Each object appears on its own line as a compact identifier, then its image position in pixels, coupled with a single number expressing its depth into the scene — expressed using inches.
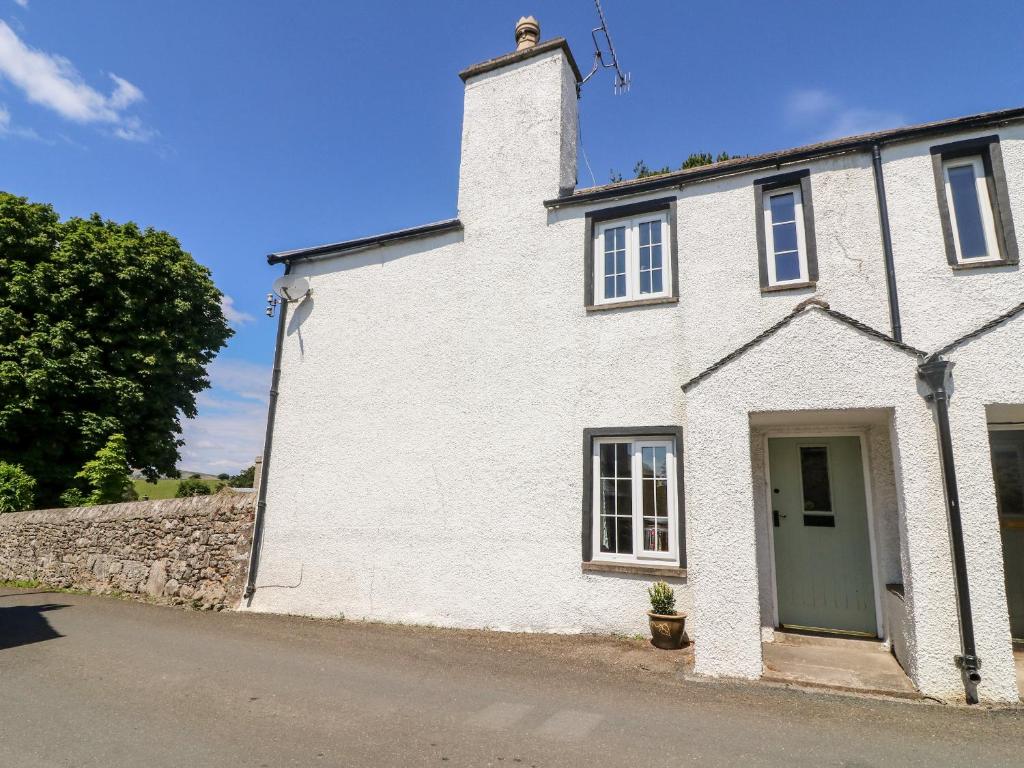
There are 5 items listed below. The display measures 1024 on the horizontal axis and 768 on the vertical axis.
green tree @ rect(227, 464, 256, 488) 1595.0
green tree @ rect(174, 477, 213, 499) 1099.3
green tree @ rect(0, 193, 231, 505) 646.5
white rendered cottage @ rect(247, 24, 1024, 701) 218.5
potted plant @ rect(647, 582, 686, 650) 261.4
